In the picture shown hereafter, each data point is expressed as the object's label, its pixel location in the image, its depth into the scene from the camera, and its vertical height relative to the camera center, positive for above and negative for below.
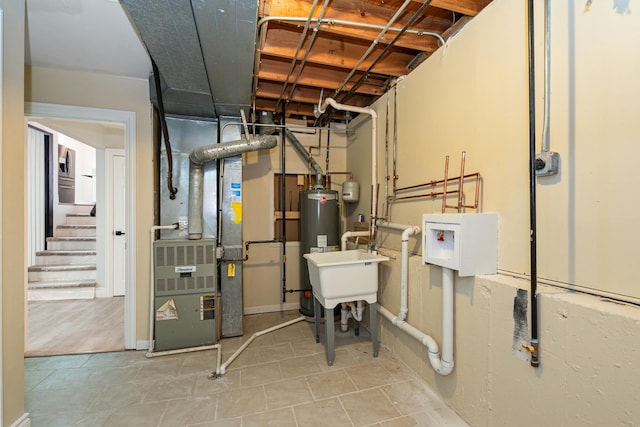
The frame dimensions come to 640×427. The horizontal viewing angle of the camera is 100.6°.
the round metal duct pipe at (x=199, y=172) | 2.54 +0.40
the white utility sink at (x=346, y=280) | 2.15 -0.57
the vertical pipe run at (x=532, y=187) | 1.17 +0.11
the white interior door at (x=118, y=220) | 3.98 -0.10
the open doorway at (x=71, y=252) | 2.80 -0.62
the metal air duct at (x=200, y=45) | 1.37 +1.04
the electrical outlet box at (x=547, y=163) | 1.17 +0.22
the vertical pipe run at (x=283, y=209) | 3.44 +0.05
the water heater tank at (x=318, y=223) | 3.10 -0.13
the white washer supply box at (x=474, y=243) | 1.46 -0.17
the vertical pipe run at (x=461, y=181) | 1.66 +0.19
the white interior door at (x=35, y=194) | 4.38 +0.34
